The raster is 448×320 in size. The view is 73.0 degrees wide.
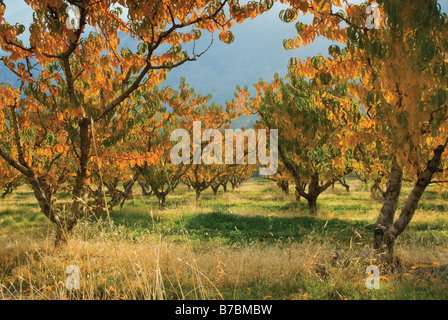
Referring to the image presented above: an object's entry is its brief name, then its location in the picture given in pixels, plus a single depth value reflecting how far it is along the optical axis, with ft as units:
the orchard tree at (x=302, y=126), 34.94
